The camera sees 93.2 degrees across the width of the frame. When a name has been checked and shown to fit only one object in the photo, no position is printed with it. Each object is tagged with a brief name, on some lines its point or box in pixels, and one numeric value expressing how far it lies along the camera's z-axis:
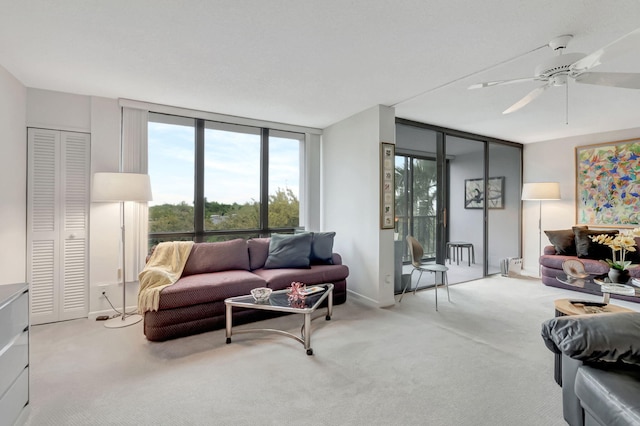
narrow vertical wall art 3.80
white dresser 1.53
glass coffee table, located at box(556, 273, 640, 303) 2.64
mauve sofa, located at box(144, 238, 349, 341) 2.85
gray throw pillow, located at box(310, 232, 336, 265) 4.06
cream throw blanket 2.79
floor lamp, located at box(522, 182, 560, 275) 5.17
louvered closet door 3.21
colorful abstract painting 4.57
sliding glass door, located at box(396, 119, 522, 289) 4.68
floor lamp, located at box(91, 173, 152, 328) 3.10
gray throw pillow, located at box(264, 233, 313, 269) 3.81
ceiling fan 1.75
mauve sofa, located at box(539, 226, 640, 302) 4.29
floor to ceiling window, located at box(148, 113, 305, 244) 3.89
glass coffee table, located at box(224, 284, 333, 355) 2.60
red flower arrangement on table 2.74
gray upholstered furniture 1.31
